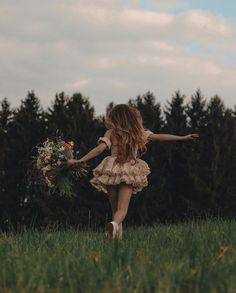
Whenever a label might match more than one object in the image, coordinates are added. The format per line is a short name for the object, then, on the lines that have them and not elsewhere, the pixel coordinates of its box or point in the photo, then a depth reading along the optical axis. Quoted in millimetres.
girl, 8414
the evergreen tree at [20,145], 25984
